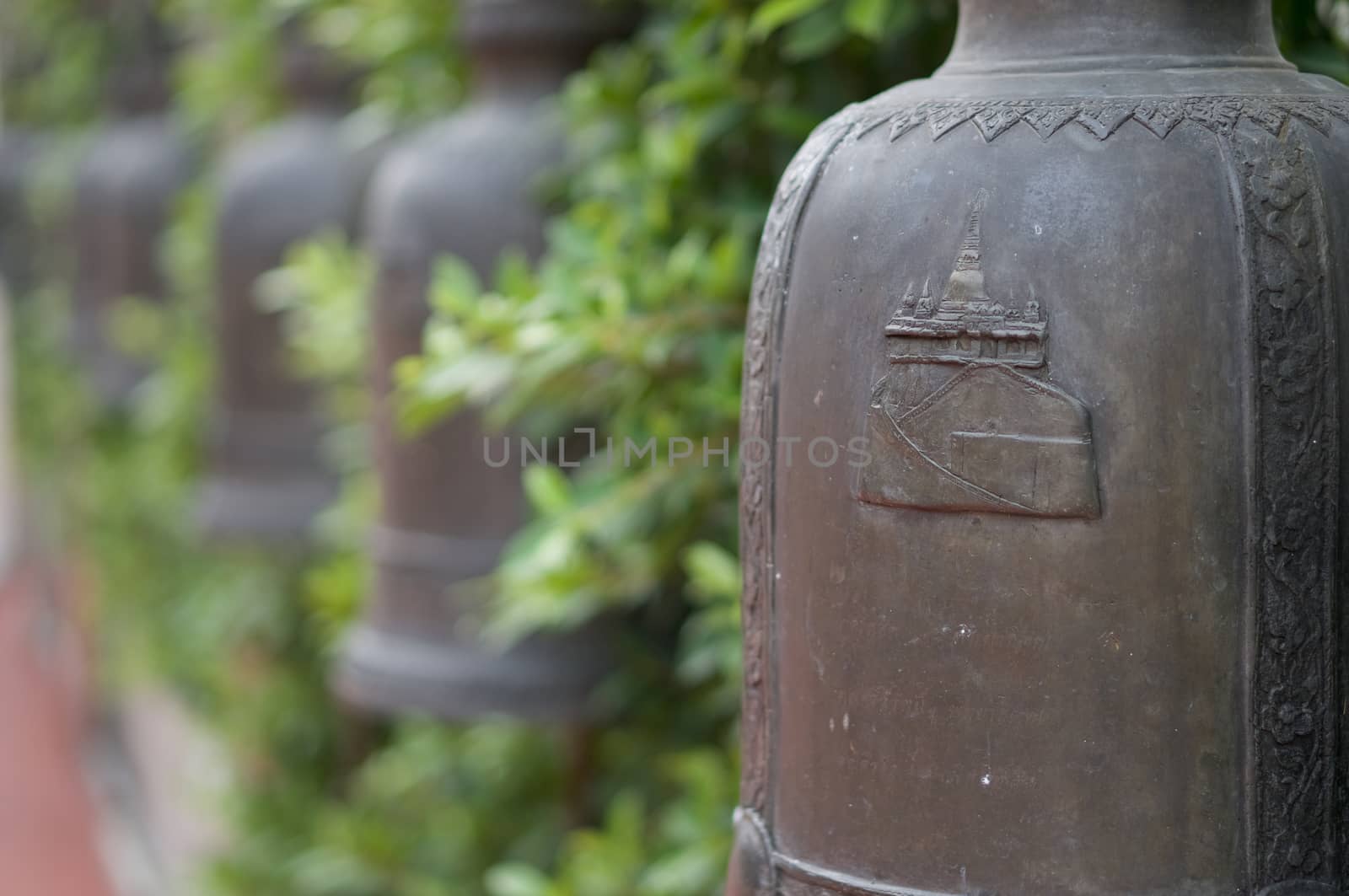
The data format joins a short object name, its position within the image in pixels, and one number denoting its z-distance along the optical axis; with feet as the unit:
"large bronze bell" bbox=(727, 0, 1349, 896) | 5.06
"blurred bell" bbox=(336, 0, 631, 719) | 7.74
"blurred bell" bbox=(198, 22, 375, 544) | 11.04
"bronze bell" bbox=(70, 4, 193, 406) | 16.11
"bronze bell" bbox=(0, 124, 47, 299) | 24.87
